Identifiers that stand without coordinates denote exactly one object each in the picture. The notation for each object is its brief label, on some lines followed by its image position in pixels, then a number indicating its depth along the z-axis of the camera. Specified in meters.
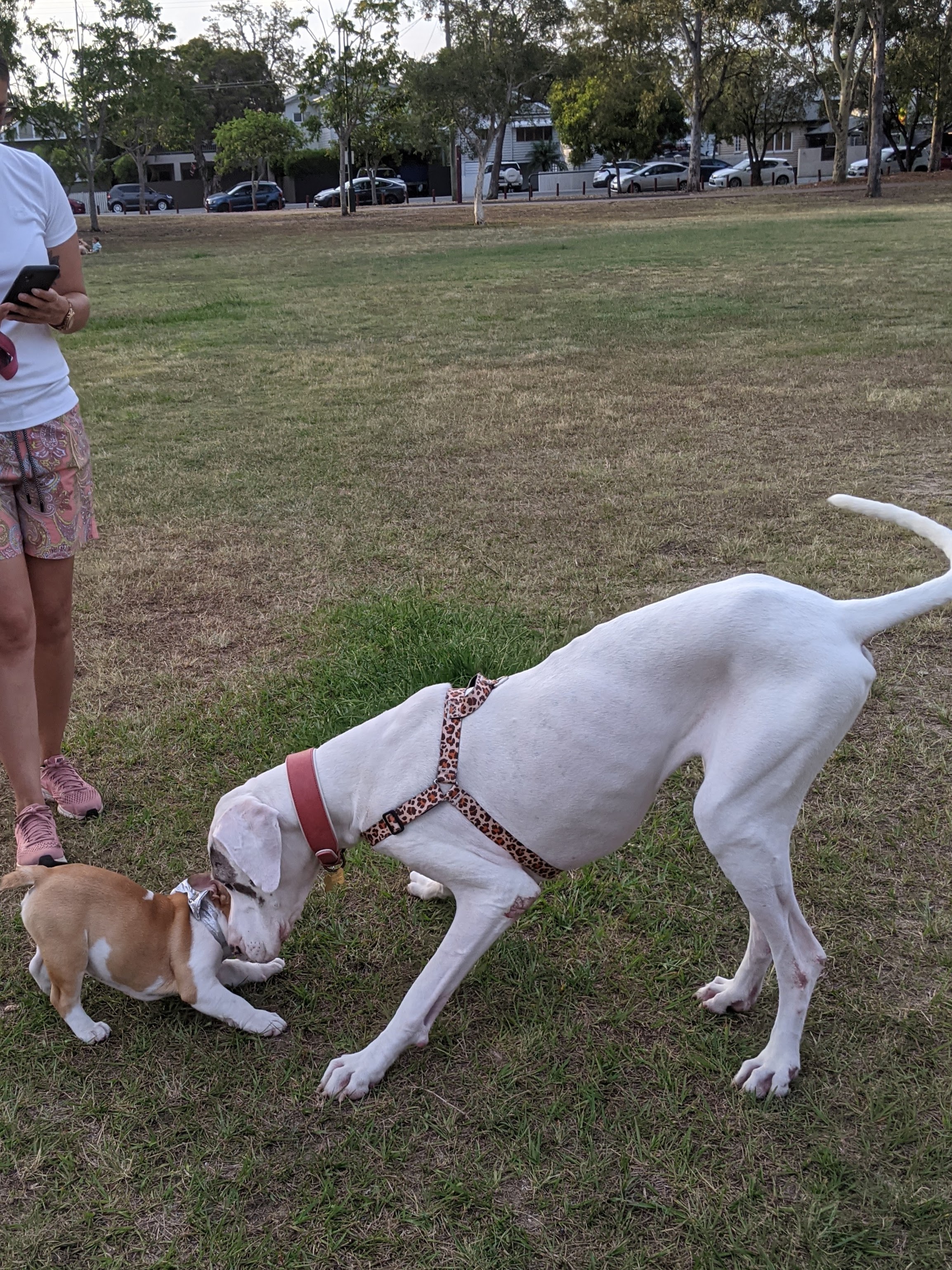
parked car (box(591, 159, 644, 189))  54.00
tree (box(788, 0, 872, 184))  39.91
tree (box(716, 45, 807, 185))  48.50
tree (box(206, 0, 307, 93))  58.00
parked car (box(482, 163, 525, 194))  58.56
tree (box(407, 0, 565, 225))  35.88
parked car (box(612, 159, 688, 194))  51.19
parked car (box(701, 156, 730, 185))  55.91
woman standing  3.12
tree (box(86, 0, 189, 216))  35.16
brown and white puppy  2.70
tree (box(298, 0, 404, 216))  36.50
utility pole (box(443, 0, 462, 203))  49.28
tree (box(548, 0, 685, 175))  46.22
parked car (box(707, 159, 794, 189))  52.44
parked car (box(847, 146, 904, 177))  50.76
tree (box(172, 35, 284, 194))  68.62
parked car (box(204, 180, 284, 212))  53.06
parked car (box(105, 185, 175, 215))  58.53
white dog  2.35
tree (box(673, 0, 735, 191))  43.41
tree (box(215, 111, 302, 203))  52.03
